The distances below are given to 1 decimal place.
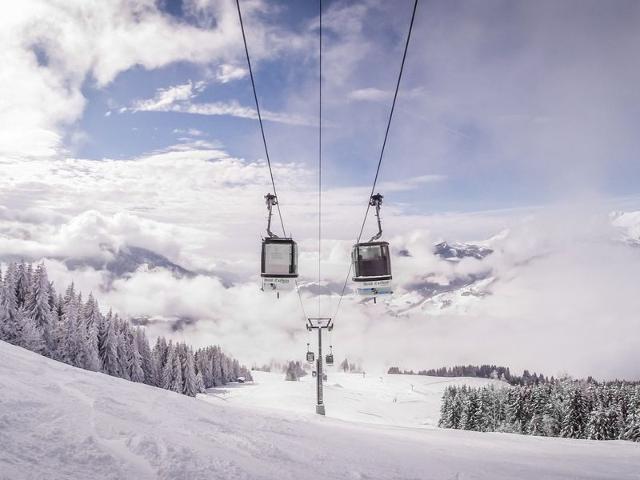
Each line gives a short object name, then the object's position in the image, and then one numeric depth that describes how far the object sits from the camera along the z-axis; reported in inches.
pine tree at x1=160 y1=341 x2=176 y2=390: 2790.4
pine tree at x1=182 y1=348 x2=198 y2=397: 2965.1
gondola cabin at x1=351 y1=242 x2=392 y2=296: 668.1
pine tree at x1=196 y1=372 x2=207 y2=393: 3176.7
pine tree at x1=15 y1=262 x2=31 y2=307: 2192.4
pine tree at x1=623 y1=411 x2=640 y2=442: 1641.9
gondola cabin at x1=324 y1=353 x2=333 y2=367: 1480.1
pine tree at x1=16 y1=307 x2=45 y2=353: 1837.5
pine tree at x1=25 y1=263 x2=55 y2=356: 2032.5
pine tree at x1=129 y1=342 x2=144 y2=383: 2490.2
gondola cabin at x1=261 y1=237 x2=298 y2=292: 668.7
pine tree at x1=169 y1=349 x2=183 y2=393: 2834.6
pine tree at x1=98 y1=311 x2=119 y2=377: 2292.1
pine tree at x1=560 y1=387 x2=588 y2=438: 1964.8
